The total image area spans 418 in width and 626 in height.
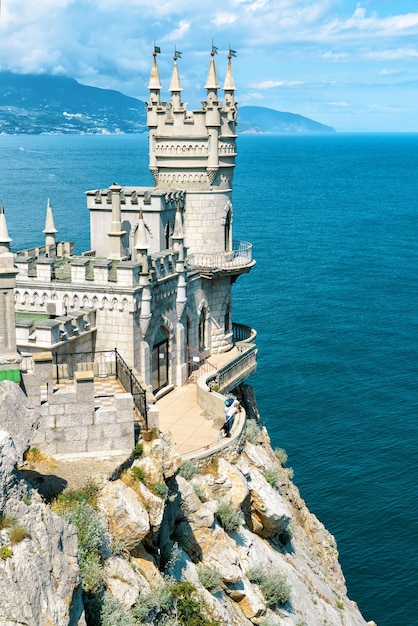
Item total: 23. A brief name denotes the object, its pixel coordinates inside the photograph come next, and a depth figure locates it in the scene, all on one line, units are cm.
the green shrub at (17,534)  1205
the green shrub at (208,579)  2077
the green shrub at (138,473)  1762
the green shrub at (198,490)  2461
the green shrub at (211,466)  2722
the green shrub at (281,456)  3747
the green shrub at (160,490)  1758
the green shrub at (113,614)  1443
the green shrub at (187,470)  2547
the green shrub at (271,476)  3089
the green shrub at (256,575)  2422
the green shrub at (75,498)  1551
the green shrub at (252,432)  3226
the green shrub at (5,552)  1180
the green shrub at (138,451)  1805
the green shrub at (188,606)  1770
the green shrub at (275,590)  2397
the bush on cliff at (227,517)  2494
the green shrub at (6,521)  1216
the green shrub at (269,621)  2270
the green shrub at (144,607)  1536
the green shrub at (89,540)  1441
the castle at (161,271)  3114
